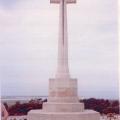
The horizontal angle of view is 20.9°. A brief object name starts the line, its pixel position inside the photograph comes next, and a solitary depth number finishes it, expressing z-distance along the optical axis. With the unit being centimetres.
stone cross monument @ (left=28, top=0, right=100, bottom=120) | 946
